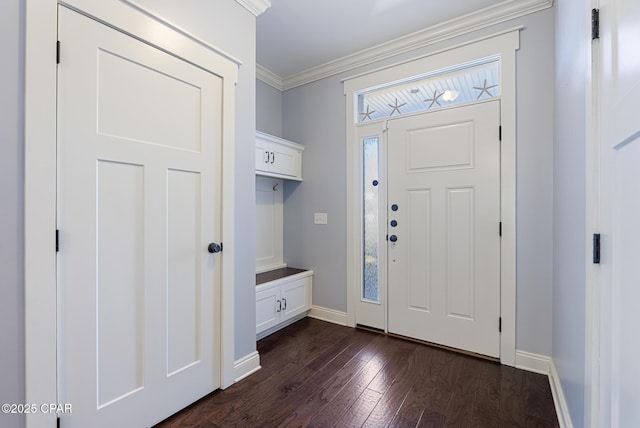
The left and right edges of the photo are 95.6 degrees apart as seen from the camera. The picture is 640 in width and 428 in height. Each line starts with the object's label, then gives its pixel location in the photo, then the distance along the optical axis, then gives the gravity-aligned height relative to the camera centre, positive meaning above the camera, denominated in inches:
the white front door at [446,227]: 89.4 -4.1
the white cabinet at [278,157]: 107.8 +22.9
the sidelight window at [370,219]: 111.9 -1.8
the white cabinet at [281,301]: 102.7 -33.3
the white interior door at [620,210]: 29.0 +0.6
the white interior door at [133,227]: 50.8 -2.7
